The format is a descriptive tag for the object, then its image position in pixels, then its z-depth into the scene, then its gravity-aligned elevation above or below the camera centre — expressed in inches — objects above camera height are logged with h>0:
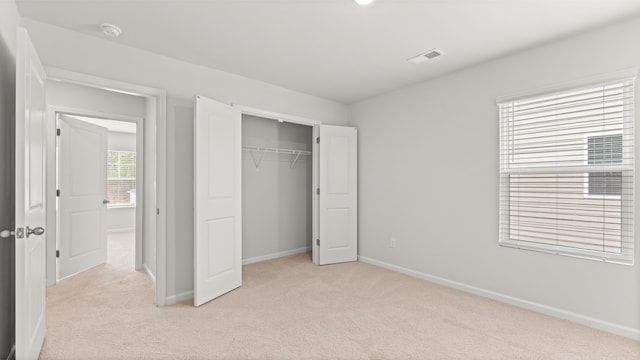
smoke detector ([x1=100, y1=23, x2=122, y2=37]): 96.1 +48.3
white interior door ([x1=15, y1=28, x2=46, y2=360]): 65.4 -5.5
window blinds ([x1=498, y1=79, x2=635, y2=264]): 96.0 +2.8
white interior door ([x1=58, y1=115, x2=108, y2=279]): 152.3 -9.8
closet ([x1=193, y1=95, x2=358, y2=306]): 121.2 -7.3
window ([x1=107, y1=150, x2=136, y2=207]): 296.7 -0.1
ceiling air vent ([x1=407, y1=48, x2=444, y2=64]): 116.3 +49.5
